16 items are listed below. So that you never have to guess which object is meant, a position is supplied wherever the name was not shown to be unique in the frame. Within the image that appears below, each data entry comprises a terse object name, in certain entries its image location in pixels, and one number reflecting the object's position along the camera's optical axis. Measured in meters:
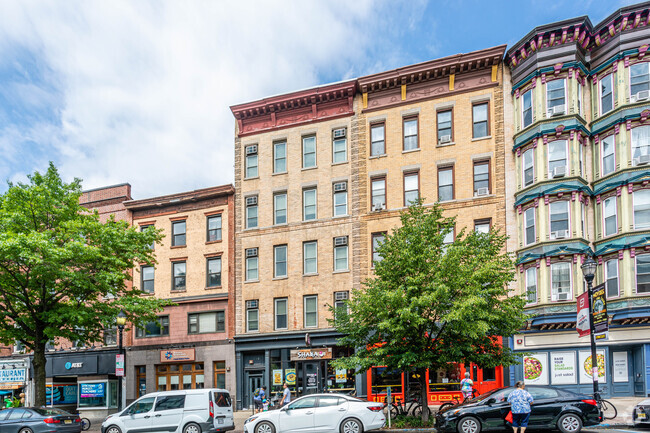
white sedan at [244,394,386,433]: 19.47
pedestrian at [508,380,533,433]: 16.44
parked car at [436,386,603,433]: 18.08
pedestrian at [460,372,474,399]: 23.77
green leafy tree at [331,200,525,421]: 20.95
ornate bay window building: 27.78
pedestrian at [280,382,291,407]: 25.97
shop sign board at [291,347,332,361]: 33.31
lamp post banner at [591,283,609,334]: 20.03
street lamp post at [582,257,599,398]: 20.41
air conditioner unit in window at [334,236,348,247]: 34.45
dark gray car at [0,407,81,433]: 22.97
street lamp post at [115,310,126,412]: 25.80
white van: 21.17
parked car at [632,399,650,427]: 18.56
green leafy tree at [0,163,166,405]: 26.66
